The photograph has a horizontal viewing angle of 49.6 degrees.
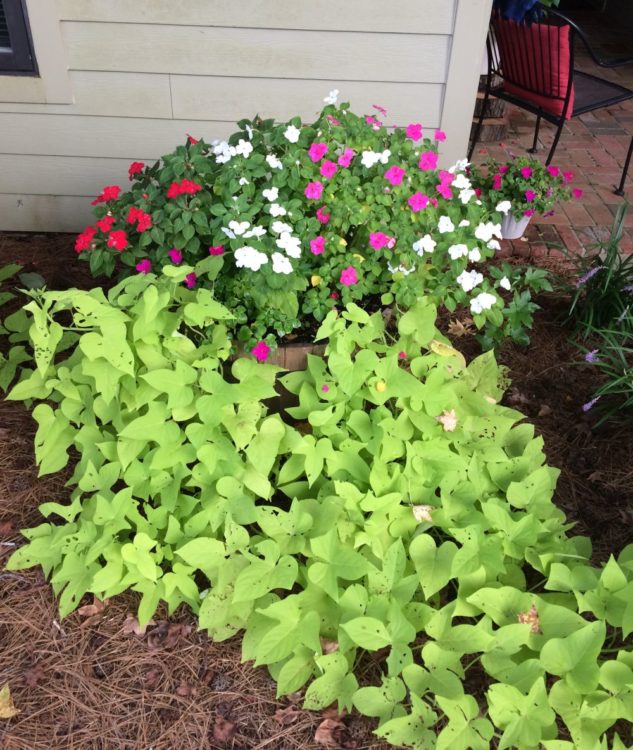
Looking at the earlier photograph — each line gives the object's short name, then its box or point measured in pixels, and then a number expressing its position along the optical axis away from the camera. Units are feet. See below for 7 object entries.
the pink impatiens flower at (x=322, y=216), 6.32
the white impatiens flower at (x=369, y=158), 6.37
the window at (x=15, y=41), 8.39
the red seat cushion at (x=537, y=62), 10.12
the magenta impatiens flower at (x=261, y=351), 6.21
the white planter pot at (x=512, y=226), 10.12
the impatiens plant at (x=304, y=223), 6.20
